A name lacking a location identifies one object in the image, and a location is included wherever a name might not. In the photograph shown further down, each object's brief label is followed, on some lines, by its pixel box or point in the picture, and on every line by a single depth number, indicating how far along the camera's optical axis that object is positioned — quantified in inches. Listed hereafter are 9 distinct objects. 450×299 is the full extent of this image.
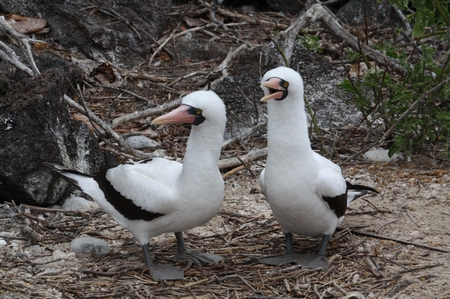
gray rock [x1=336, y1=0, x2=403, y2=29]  679.1
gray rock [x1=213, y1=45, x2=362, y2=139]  479.1
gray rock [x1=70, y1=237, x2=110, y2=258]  323.4
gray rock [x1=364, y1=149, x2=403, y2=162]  431.7
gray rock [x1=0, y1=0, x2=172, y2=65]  588.2
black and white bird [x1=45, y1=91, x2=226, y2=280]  293.2
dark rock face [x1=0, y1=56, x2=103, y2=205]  367.3
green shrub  385.0
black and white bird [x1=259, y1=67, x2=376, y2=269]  292.7
